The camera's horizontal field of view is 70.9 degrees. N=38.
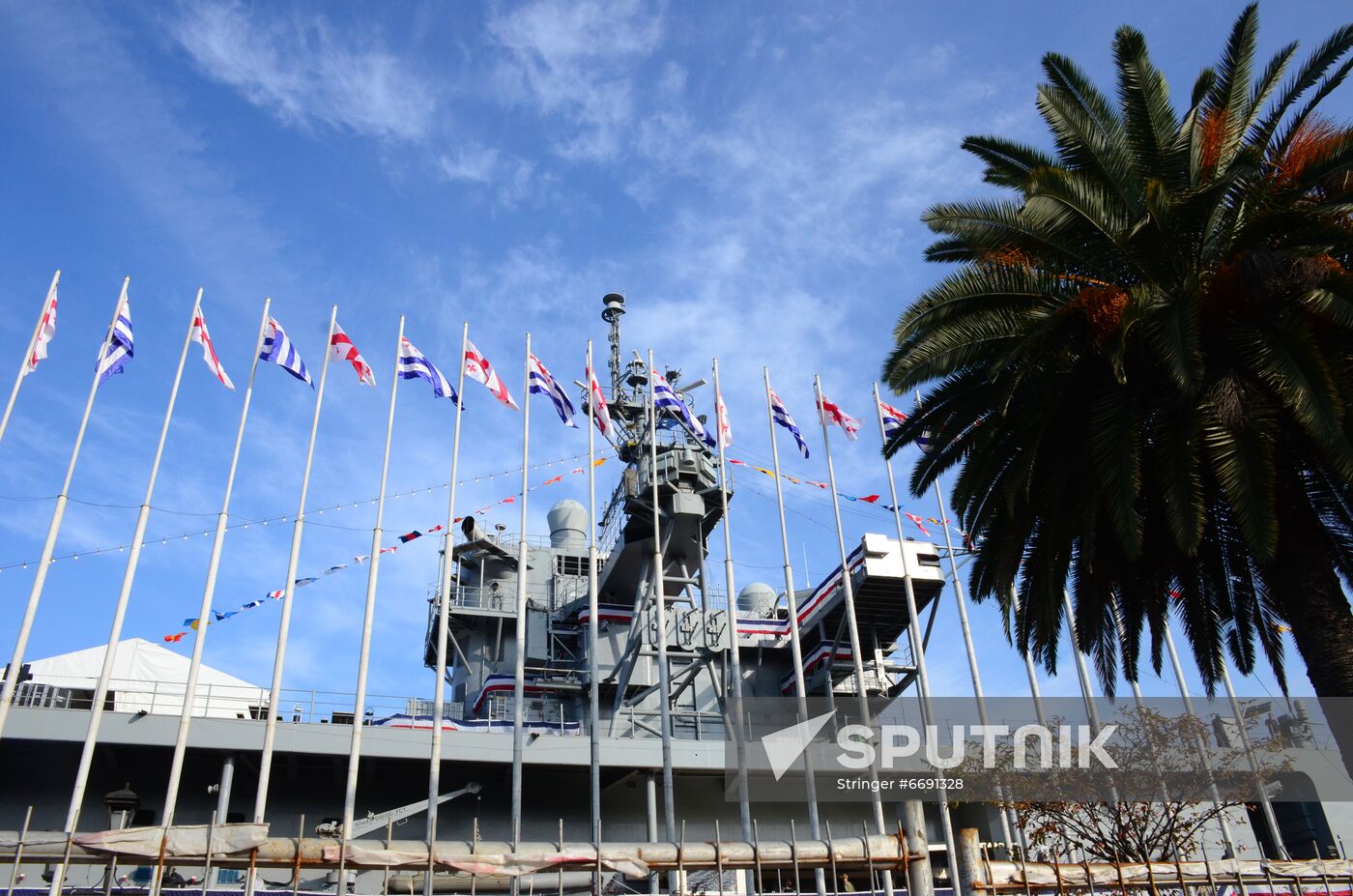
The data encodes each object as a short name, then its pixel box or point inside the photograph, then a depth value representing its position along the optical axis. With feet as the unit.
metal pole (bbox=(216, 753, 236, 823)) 76.33
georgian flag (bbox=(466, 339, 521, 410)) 82.38
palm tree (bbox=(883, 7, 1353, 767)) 39.14
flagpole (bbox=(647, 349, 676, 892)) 76.08
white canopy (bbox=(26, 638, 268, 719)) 90.68
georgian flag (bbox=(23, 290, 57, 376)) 67.07
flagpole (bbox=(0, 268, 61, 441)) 64.23
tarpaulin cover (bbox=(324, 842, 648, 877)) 26.86
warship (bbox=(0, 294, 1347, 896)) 81.25
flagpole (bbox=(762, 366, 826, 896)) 74.95
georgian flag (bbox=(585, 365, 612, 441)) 89.04
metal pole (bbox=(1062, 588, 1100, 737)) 87.59
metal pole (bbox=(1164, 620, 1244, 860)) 64.95
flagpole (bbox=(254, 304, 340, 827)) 65.51
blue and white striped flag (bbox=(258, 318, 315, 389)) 74.64
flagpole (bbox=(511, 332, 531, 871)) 72.28
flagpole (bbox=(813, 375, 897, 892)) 84.58
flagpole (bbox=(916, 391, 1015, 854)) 87.25
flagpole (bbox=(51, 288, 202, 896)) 61.82
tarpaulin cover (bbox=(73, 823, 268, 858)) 25.86
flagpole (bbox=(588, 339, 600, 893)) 72.49
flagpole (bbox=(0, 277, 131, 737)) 59.57
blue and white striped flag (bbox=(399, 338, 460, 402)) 80.94
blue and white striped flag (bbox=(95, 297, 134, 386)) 70.54
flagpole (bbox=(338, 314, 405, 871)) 65.15
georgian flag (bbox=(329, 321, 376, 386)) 78.33
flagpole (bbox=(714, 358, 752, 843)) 75.74
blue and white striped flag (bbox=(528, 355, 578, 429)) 87.76
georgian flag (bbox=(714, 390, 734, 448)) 93.81
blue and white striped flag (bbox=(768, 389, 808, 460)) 94.68
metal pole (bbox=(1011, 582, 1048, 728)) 88.69
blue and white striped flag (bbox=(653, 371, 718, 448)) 89.57
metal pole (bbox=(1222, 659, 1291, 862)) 71.05
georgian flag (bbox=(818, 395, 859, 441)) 96.02
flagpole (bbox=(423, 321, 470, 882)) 66.70
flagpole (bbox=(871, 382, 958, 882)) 86.58
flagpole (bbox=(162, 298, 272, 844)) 62.54
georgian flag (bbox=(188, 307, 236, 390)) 73.77
